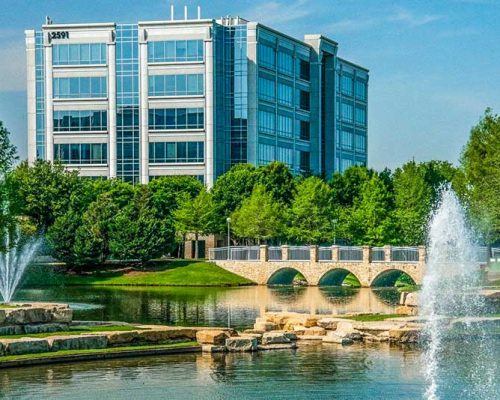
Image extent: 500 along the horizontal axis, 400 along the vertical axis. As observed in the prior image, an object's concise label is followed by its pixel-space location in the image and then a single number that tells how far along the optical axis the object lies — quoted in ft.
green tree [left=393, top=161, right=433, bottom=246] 366.22
